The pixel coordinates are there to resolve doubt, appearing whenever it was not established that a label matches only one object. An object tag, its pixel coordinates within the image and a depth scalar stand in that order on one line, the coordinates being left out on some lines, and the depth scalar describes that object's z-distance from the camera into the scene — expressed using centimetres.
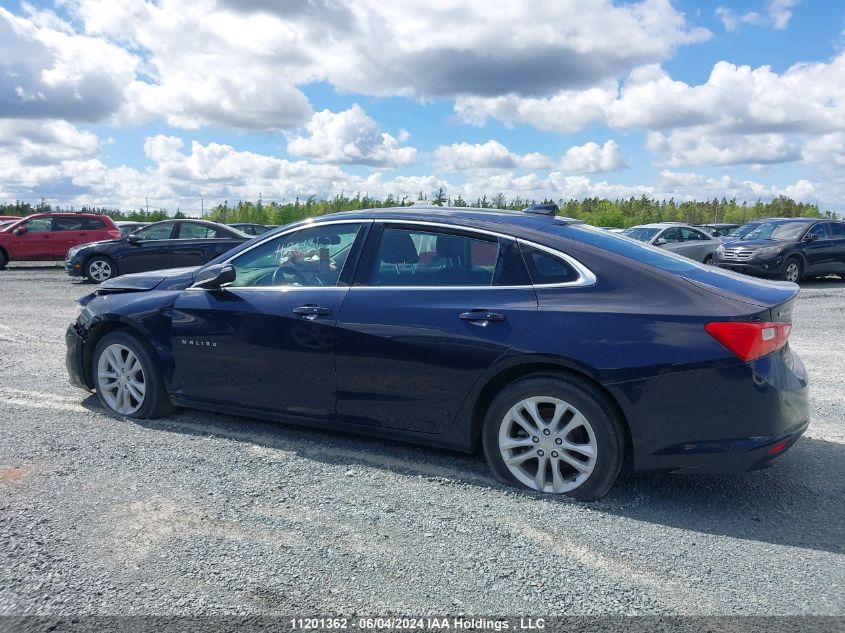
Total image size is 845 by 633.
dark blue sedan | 351
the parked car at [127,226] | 2501
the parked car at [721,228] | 2553
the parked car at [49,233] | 2045
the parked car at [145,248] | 1603
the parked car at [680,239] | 1986
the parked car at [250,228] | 2269
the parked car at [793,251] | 1627
